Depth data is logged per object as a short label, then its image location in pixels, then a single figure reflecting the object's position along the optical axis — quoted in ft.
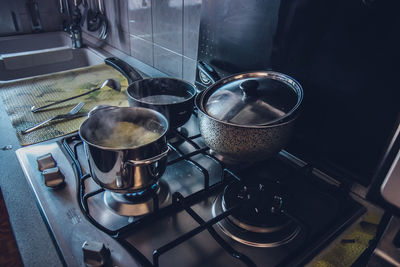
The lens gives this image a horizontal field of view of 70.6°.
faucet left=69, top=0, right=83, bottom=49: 5.73
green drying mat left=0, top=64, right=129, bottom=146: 2.84
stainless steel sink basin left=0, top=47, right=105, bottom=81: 5.43
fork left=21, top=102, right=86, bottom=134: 2.78
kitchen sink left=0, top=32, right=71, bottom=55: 6.57
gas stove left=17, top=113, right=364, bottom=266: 1.56
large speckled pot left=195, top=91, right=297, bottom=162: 1.76
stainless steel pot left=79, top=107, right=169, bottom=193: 1.57
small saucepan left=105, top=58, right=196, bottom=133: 2.63
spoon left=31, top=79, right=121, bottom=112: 3.72
